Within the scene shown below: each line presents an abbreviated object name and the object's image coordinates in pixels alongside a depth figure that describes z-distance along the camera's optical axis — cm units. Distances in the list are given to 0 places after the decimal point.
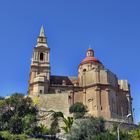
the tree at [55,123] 5421
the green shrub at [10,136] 4594
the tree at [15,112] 5088
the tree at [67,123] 5447
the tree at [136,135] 4148
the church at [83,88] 6919
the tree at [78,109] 6552
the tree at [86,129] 4888
